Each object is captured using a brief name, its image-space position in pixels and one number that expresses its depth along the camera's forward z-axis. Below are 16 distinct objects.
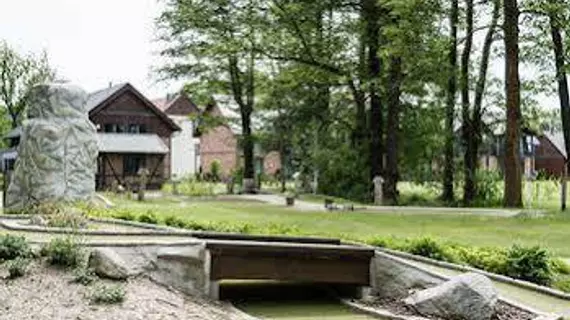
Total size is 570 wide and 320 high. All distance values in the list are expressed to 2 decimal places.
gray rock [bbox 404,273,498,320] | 12.03
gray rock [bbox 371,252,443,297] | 13.72
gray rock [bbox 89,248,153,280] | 12.34
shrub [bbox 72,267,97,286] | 11.84
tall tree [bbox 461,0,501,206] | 31.40
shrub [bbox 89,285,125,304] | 11.23
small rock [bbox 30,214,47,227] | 16.42
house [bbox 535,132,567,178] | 75.19
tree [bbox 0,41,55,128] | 61.62
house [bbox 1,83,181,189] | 52.81
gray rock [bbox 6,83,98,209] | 22.06
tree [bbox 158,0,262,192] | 36.41
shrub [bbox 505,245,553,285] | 13.75
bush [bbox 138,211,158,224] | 18.72
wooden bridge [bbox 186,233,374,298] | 13.98
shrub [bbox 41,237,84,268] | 12.39
